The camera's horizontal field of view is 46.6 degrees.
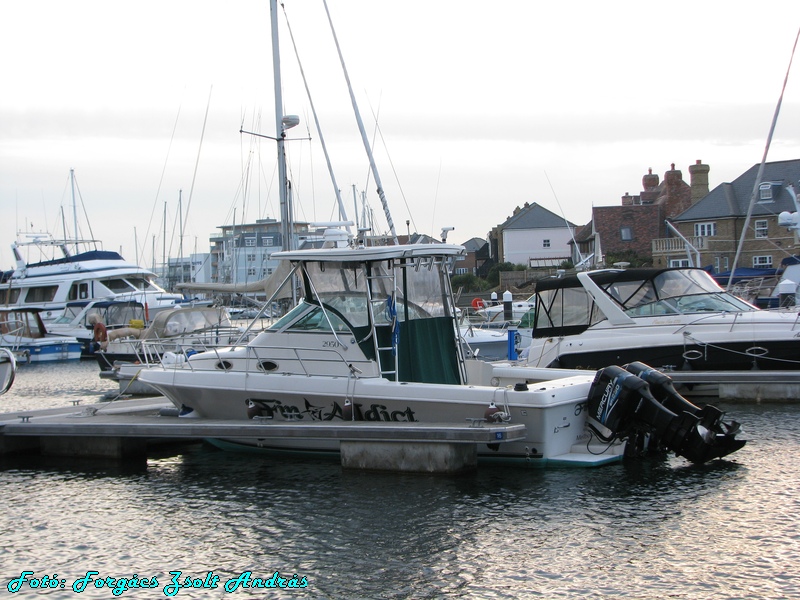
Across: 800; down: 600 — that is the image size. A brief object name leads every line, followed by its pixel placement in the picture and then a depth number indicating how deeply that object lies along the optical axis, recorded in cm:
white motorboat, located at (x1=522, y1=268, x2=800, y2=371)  1831
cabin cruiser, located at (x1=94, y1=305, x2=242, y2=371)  2991
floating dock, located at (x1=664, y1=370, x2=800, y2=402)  1753
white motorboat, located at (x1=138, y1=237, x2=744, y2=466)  1191
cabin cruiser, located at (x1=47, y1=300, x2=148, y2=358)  4128
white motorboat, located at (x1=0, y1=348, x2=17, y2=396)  1869
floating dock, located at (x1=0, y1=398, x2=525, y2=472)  1180
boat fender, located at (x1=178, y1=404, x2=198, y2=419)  1412
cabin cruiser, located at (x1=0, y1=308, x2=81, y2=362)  3931
